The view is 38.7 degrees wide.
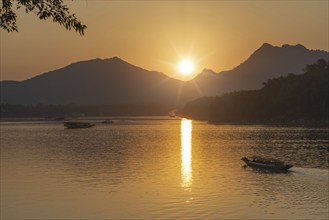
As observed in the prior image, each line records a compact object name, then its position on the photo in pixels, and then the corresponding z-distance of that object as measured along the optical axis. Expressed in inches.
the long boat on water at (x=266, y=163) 3095.5
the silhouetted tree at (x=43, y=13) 725.9
